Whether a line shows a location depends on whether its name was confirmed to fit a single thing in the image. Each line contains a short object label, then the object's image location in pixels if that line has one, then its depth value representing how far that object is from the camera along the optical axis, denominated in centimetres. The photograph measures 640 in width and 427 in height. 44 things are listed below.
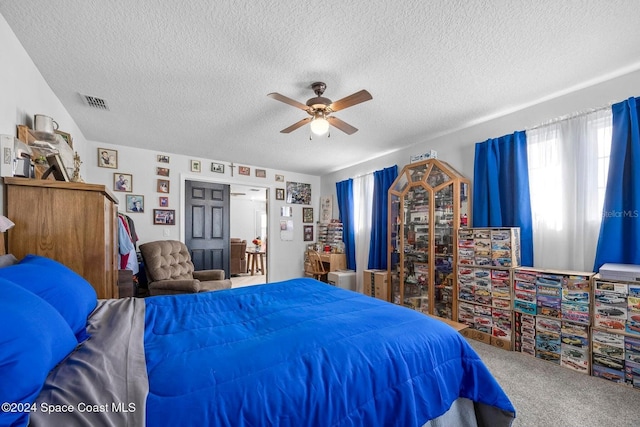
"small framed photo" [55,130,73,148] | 254
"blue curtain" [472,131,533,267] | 289
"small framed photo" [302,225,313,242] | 598
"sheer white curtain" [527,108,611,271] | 247
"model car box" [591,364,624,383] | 211
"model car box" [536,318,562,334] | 245
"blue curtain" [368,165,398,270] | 452
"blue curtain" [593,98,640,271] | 221
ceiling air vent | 260
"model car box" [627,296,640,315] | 205
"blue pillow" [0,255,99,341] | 111
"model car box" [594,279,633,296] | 209
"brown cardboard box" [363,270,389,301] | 415
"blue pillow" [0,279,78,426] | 65
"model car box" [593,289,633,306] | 211
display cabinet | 336
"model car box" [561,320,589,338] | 230
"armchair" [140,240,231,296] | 328
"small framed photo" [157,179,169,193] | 437
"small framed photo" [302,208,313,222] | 597
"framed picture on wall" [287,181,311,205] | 579
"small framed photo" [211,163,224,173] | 488
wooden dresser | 161
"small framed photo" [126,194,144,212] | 410
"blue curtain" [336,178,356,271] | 527
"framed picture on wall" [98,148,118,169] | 393
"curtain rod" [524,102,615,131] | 240
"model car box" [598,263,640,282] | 203
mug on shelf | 199
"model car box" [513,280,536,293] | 263
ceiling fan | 222
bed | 77
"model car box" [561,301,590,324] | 231
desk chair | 532
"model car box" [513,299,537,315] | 261
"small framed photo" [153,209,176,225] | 433
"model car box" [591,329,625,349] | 212
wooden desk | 528
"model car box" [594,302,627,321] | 211
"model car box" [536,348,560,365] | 245
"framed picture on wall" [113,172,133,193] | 403
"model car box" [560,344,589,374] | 229
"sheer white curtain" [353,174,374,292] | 494
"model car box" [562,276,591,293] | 231
